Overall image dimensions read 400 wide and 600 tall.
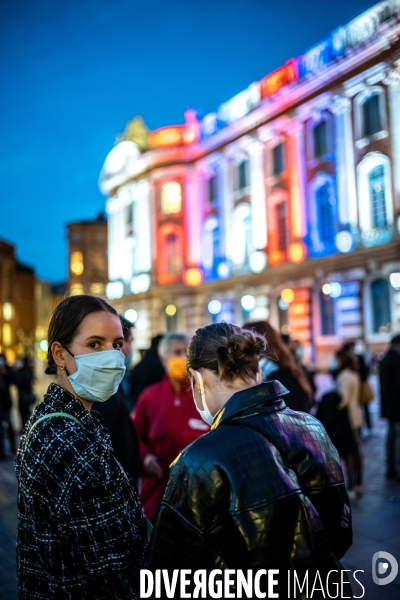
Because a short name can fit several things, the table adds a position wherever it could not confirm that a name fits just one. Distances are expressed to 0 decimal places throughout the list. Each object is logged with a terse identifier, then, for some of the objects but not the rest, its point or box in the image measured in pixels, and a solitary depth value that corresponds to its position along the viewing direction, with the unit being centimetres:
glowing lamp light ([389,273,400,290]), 2013
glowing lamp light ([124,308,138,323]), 3382
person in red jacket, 392
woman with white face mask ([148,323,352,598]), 151
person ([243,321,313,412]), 441
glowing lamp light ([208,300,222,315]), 3112
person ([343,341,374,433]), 928
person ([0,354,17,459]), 1013
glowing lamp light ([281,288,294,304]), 2570
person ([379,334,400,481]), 754
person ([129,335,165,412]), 680
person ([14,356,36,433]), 1198
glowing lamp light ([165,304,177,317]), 3394
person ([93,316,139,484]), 350
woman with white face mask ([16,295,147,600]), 170
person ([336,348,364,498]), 662
